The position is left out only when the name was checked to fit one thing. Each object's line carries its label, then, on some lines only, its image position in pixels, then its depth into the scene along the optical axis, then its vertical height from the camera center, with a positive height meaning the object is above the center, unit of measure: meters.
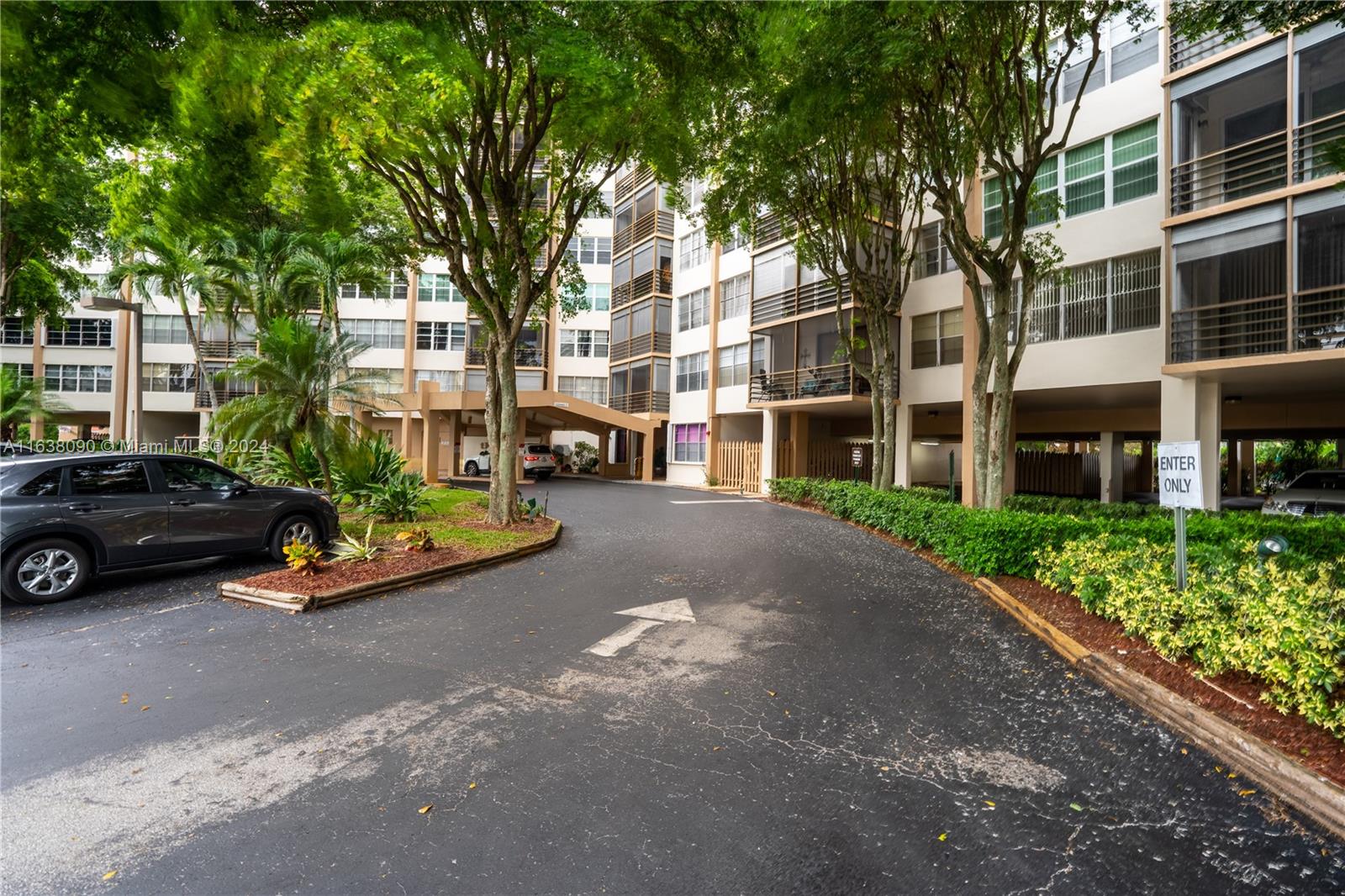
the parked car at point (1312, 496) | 11.74 -0.70
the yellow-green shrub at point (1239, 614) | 3.97 -1.18
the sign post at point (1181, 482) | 5.53 -0.21
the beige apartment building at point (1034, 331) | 11.75 +3.95
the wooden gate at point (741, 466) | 24.94 -0.46
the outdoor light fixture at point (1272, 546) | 5.23 -0.71
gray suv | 6.95 -0.80
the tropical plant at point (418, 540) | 9.50 -1.29
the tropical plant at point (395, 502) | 12.29 -0.95
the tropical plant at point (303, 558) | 7.86 -1.30
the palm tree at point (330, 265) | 20.25 +5.87
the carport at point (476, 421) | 25.17 +1.39
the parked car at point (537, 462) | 29.77 -0.50
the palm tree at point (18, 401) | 24.92 +1.86
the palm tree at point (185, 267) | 19.05 +5.67
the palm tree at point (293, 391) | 11.64 +1.08
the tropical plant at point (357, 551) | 8.80 -1.37
